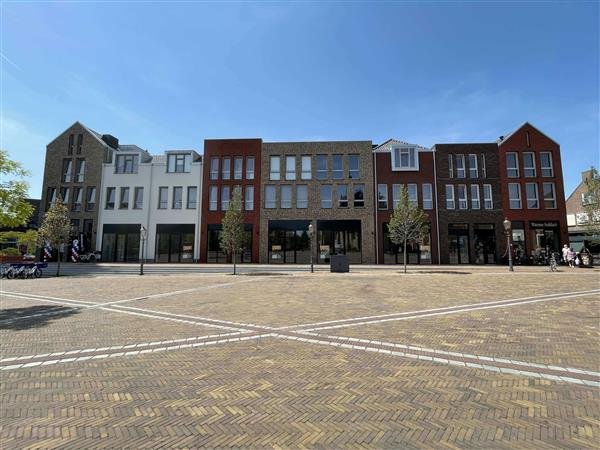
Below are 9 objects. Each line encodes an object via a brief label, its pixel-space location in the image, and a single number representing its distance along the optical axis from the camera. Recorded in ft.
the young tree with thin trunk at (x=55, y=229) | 74.49
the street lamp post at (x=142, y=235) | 72.84
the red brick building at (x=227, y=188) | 101.71
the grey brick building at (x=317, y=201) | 98.73
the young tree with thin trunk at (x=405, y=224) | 76.64
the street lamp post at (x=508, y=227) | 71.57
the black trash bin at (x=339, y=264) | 73.10
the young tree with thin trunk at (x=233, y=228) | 76.84
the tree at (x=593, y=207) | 81.25
